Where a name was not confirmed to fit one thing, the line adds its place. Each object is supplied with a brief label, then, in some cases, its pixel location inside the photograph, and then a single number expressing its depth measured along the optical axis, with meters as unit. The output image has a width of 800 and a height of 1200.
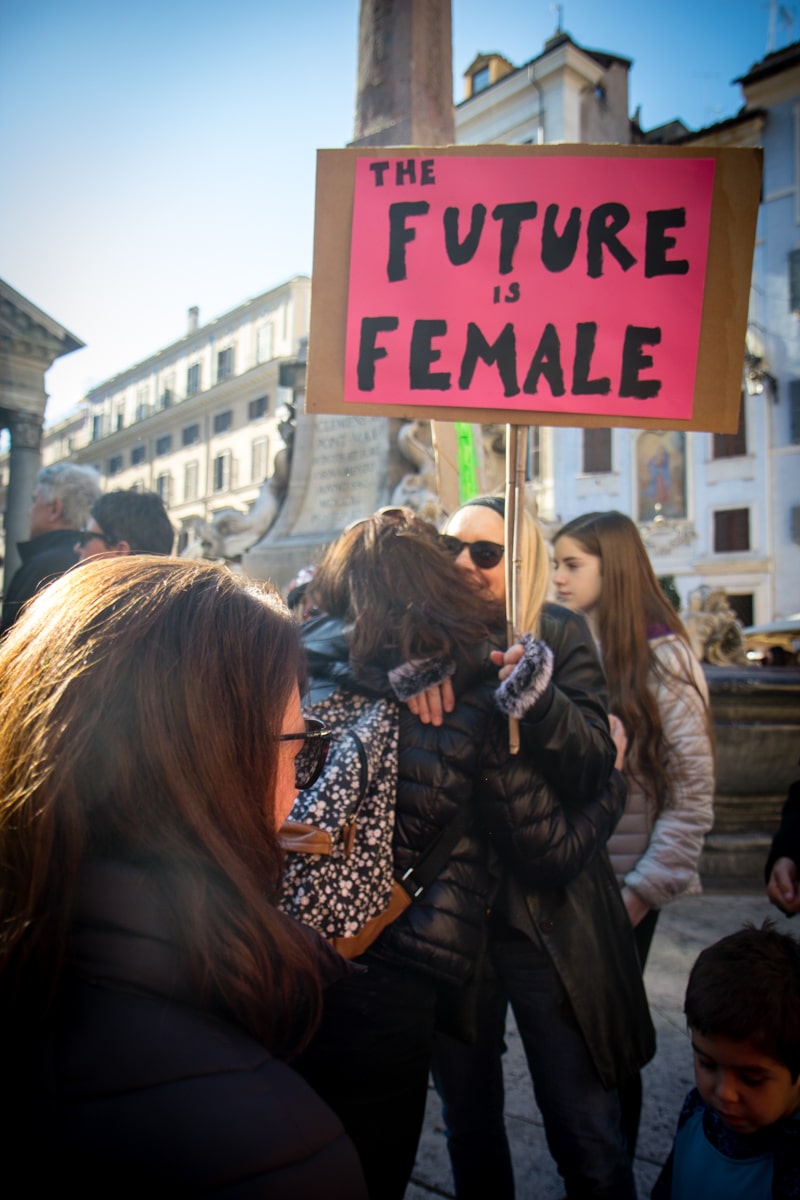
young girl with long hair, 2.37
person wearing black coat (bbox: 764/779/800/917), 1.98
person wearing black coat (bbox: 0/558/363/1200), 0.68
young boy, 1.46
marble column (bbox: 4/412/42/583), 19.27
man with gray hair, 3.09
